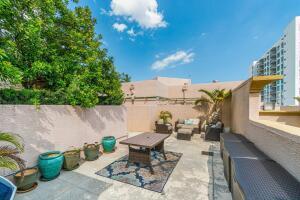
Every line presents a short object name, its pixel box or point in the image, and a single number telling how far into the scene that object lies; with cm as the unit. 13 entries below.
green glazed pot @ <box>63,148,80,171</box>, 432
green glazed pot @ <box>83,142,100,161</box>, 510
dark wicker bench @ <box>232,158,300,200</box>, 165
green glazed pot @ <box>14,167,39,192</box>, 322
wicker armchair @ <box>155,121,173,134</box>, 963
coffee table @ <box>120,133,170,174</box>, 425
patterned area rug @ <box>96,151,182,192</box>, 368
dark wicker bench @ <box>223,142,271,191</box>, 299
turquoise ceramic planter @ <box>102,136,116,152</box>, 600
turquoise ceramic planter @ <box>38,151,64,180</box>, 376
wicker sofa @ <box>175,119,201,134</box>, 944
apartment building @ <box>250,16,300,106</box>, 3238
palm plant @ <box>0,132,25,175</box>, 232
